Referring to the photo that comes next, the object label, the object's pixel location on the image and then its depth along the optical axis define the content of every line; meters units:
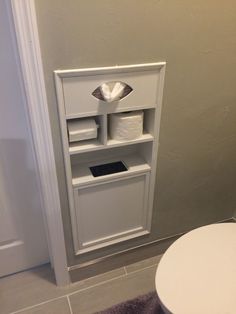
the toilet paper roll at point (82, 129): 1.04
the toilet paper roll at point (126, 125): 1.08
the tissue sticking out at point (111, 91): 0.98
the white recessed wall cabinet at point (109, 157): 0.98
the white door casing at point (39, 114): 0.81
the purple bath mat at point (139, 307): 1.32
